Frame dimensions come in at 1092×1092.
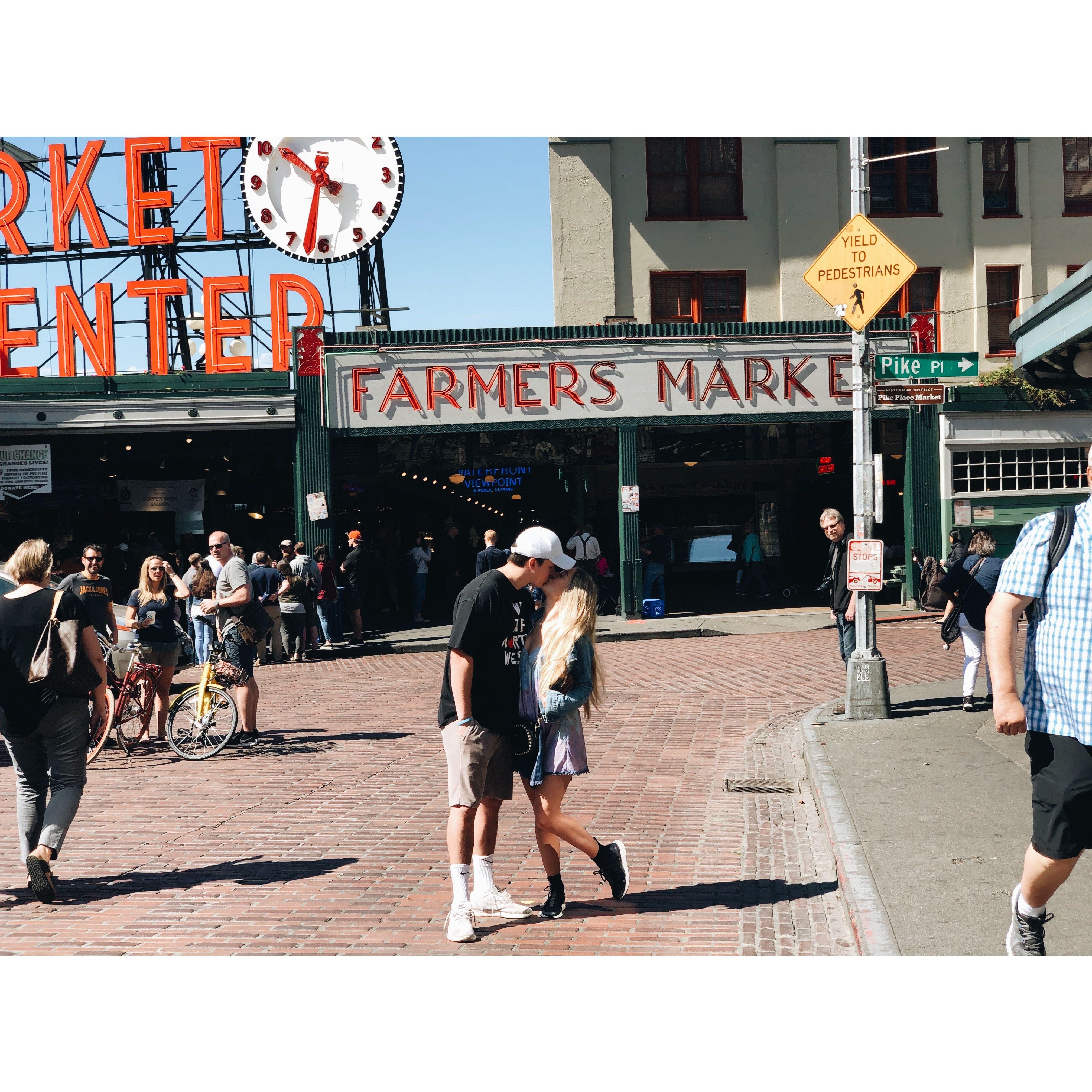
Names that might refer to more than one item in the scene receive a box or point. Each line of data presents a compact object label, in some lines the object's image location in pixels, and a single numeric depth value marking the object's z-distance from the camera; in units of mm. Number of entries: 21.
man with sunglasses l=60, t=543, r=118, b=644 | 10938
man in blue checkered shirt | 4148
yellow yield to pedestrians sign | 10539
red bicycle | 10508
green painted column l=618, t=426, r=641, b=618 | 21703
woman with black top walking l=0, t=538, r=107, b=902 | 6277
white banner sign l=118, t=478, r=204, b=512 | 24703
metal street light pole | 10391
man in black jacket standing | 11016
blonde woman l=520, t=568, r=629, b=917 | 5422
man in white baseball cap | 5328
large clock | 22453
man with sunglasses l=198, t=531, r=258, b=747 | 10523
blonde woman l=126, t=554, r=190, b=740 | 10797
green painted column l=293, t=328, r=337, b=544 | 21562
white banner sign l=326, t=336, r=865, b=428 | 21656
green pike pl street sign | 10602
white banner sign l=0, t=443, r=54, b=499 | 22141
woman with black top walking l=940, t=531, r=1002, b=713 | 9766
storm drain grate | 8516
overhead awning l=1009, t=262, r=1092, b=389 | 8164
